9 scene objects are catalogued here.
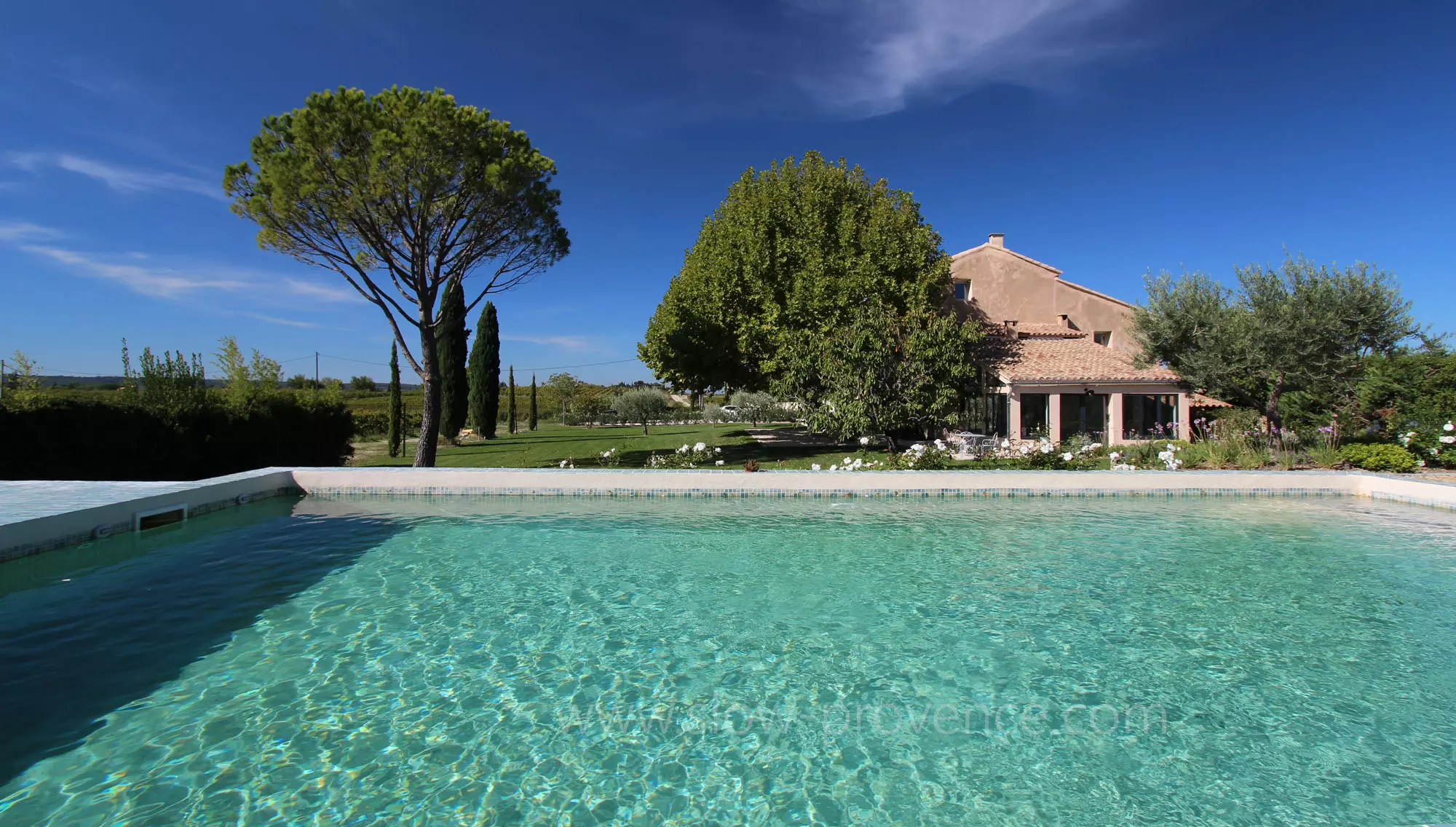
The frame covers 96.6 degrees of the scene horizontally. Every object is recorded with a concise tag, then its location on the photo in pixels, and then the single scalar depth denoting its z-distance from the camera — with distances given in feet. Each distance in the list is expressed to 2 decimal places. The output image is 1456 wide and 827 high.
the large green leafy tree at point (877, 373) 61.31
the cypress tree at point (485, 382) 107.24
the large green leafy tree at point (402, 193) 47.37
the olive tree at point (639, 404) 113.60
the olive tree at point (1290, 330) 62.64
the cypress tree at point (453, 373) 94.68
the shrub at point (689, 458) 57.68
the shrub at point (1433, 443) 50.49
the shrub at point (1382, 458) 49.80
